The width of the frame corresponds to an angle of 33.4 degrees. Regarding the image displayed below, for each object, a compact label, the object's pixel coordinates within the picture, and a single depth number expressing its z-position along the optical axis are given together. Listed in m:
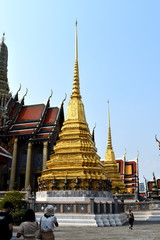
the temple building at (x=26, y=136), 28.53
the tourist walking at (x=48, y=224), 4.04
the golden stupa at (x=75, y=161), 15.05
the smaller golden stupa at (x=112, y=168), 26.89
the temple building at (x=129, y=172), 36.94
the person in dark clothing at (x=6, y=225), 3.53
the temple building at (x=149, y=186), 38.39
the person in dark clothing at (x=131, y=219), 10.23
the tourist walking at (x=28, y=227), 3.71
